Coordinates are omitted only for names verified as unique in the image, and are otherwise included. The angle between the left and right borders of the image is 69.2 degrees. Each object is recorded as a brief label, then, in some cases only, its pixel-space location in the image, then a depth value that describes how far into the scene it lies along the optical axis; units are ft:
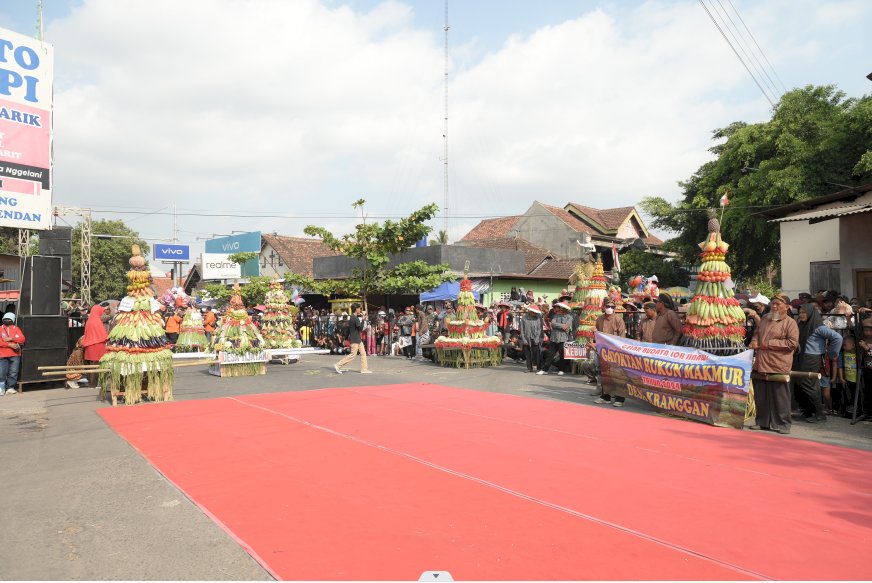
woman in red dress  46.16
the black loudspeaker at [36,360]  46.19
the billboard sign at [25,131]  47.62
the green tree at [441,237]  187.53
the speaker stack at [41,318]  46.46
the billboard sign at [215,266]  163.43
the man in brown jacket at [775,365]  29.71
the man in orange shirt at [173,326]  75.31
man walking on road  55.16
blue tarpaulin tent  84.16
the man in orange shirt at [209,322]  77.32
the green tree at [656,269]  118.52
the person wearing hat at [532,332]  54.70
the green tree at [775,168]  69.92
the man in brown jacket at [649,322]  37.86
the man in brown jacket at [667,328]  36.55
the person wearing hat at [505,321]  66.39
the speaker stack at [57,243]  51.37
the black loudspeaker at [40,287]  47.50
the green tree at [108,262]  170.81
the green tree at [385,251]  76.74
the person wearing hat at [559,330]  51.98
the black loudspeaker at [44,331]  46.34
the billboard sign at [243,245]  155.12
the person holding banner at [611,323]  40.37
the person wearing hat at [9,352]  44.29
